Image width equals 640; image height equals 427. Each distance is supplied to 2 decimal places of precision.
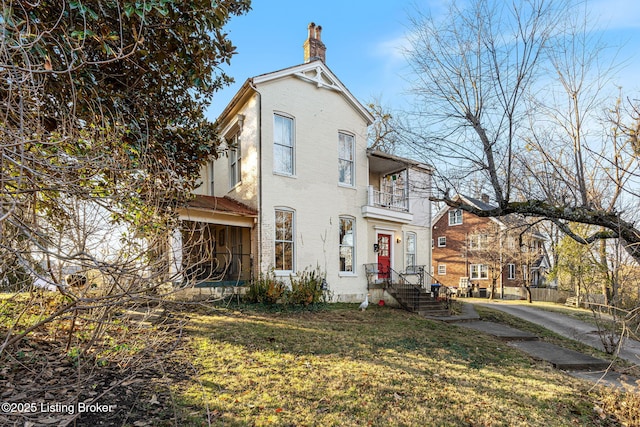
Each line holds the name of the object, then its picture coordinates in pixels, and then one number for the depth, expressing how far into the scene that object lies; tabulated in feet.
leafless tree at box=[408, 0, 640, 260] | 19.92
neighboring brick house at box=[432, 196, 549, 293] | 81.46
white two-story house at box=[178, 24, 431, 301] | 39.34
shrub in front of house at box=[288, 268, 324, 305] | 35.79
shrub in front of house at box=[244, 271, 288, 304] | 34.94
